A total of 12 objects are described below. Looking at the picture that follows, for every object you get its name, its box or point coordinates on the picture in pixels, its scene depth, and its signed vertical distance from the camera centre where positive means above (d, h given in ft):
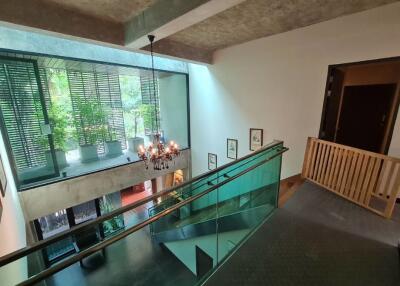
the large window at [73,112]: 11.96 -0.79
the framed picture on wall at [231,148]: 16.80 -4.13
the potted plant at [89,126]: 14.84 -1.89
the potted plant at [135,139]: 18.15 -3.47
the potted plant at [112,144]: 16.60 -3.66
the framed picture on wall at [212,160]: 19.06 -5.86
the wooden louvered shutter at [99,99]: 14.47 +0.19
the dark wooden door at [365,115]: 11.28 -1.00
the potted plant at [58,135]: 13.32 -2.30
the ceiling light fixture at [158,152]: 12.11 -3.23
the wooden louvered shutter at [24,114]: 11.49 -0.73
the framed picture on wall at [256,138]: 14.70 -2.87
